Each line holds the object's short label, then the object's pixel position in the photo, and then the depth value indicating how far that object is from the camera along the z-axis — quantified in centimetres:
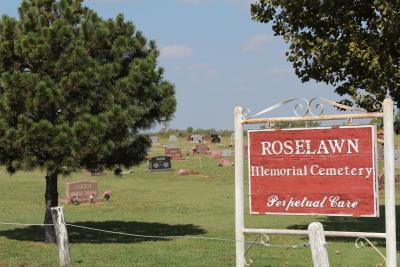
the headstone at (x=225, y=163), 4841
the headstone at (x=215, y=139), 8098
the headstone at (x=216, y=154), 5708
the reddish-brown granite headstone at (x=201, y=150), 6272
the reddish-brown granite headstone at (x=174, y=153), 5822
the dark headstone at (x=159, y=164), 4612
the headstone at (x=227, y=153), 5727
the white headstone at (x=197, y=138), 8481
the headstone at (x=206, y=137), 8766
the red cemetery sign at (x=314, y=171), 748
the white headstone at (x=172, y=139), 8875
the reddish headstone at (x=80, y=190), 2816
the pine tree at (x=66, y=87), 1414
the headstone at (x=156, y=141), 8116
